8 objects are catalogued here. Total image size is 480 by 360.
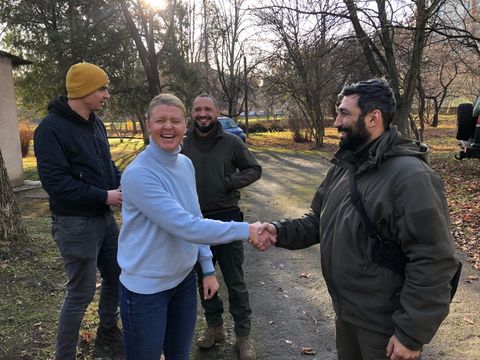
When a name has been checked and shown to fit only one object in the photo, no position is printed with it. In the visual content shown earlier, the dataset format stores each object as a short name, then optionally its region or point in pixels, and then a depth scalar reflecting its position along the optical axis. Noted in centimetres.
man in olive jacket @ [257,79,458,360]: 175
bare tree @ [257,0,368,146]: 1909
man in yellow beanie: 271
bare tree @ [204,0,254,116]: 2953
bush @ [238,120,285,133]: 3594
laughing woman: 203
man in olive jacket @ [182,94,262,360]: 337
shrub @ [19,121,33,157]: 2000
